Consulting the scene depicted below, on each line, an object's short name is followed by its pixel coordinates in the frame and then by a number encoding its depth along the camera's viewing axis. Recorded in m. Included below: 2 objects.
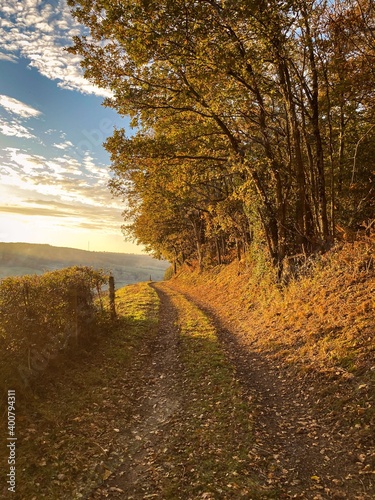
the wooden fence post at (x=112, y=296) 17.44
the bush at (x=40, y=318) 9.34
